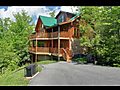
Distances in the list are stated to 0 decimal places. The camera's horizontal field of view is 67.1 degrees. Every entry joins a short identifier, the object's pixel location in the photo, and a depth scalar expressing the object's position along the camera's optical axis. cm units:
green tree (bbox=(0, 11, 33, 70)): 833
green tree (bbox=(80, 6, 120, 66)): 659
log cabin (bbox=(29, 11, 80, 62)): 945
